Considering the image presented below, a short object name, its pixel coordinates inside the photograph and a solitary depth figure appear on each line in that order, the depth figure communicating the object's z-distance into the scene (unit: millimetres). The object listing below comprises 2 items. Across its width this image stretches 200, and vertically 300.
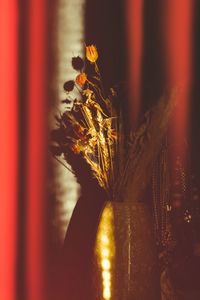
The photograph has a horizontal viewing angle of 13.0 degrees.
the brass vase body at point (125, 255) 2000
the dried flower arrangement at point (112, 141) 2056
